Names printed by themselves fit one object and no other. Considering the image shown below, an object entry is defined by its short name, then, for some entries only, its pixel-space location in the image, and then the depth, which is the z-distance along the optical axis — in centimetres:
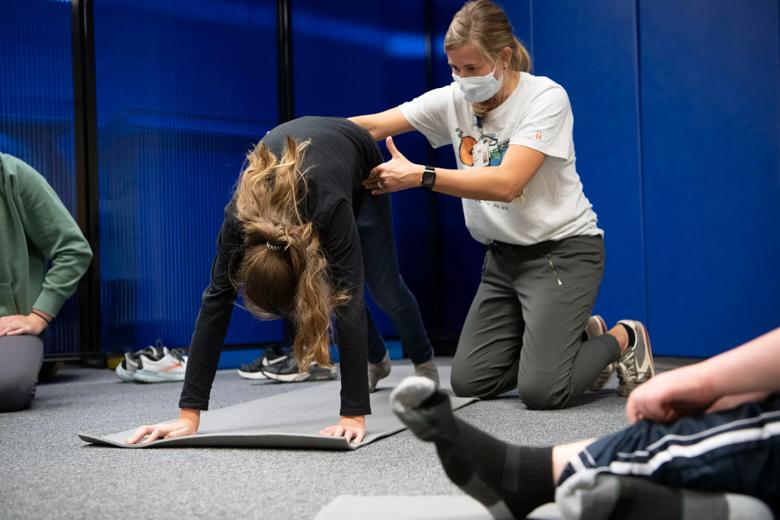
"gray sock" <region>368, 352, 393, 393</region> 248
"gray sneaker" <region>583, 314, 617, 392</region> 240
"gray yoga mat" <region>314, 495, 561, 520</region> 111
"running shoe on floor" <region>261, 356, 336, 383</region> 307
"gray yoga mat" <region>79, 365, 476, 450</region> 167
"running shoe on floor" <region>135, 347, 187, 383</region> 322
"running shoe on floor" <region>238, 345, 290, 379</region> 328
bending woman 150
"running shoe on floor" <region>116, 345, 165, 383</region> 323
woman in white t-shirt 211
